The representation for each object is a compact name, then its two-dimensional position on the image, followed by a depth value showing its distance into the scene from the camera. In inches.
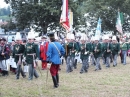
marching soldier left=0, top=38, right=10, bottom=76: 557.9
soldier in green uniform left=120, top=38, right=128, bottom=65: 784.7
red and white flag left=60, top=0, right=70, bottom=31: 659.9
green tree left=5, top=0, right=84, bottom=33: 1110.4
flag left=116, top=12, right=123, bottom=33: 1058.1
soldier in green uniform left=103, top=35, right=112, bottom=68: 714.2
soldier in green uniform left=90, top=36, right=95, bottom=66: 643.3
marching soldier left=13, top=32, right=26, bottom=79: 506.3
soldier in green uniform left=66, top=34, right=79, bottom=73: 616.7
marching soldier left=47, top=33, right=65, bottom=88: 412.5
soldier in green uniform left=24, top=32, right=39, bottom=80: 493.4
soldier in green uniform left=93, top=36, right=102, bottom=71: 646.5
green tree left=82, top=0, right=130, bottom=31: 1510.8
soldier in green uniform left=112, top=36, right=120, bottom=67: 746.2
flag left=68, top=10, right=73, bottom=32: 916.8
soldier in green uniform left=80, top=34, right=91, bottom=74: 601.3
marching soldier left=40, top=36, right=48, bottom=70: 655.1
